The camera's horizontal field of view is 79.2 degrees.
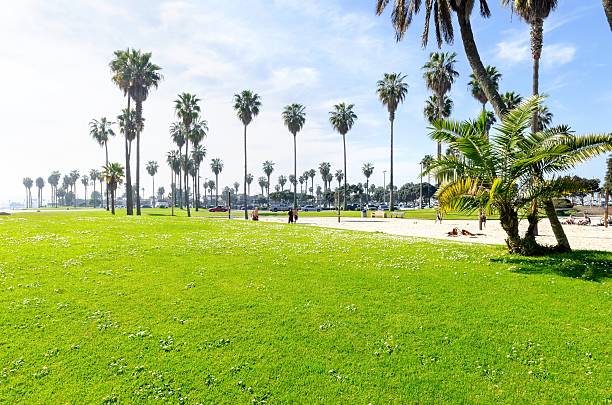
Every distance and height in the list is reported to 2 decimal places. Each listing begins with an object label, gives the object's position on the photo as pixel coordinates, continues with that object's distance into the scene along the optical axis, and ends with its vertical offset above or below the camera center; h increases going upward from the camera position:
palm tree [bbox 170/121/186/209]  109.38 +20.34
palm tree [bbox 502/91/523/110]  56.59 +15.83
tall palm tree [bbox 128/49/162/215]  55.16 +18.80
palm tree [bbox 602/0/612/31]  12.91 +6.68
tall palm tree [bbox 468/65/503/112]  62.21 +19.95
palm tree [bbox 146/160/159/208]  199.88 +19.60
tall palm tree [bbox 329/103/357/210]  83.88 +18.83
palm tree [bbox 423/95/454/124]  74.19 +18.95
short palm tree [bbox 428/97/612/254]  13.95 +1.29
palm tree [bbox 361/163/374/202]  186.98 +15.60
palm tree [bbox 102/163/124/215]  68.38 +5.30
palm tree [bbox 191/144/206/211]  132.50 +17.16
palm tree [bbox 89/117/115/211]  96.19 +18.58
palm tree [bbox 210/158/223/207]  173.25 +16.50
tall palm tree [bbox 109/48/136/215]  54.94 +18.75
